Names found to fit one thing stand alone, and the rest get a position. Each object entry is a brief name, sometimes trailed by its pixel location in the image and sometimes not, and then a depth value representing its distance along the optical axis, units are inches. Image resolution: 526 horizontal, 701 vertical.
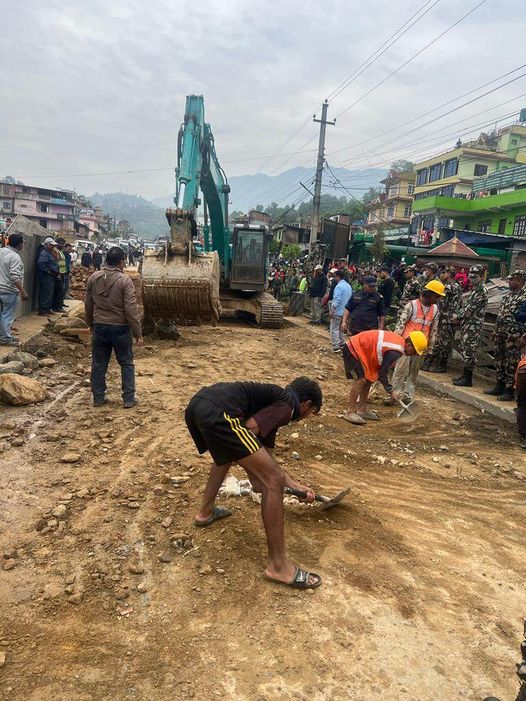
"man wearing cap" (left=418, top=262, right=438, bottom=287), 336.3
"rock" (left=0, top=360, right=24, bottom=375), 240.6
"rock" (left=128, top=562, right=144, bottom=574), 114.1
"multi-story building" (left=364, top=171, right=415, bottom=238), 1967.3
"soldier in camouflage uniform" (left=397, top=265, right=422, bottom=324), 338.8
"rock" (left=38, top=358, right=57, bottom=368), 272.8
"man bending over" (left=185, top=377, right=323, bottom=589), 105.8
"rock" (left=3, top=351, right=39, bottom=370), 256.7
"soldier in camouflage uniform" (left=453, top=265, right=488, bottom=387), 295.4
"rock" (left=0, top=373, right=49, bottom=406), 210.2
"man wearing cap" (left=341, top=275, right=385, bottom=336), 281.2
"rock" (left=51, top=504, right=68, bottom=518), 133.0
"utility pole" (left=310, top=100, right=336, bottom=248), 898.1
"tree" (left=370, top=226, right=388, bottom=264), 882.1
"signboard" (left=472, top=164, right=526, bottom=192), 1143.3
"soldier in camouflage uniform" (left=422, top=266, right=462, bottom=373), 322.7
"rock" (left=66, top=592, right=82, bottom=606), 104.1
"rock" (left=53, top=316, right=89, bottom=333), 346.0
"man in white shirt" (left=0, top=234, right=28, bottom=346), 275.1
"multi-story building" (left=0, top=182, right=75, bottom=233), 2480.3
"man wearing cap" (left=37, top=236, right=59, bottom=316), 382.3
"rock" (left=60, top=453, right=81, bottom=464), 165.5
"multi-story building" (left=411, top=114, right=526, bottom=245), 1286.9
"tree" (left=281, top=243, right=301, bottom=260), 1381.2
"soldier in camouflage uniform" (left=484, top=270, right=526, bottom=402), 262.4
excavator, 315.3
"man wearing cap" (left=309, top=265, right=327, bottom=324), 534.0
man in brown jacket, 213.9
